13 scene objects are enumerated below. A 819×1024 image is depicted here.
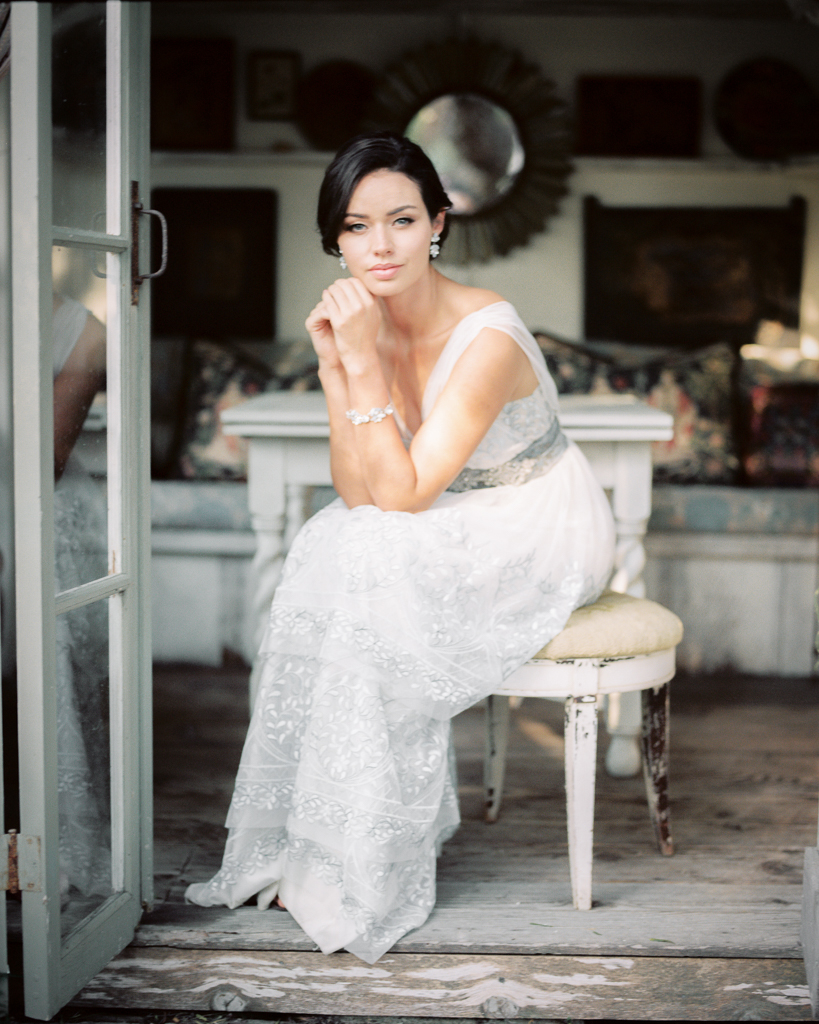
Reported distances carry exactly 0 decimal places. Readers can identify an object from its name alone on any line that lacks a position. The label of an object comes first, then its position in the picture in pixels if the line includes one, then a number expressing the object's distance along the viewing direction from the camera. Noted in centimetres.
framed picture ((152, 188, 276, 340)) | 459
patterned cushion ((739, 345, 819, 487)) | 398
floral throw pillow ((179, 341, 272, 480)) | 402
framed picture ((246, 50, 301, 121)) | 454
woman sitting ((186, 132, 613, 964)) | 184
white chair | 198
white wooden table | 264
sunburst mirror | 447
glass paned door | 159
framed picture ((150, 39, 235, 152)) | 450
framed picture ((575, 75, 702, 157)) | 447
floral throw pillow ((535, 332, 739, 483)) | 400
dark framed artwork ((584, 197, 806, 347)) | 448
